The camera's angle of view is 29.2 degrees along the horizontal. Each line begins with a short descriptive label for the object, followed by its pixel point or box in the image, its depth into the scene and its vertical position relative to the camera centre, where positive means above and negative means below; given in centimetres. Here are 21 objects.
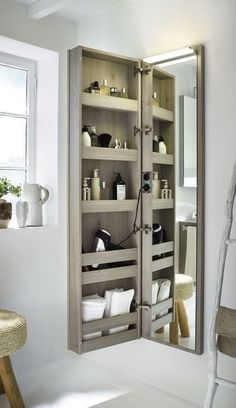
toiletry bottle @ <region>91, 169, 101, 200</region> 271 +6
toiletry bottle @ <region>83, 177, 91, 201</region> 267 +3
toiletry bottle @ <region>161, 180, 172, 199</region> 263 +3
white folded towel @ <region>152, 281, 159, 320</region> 271 -57
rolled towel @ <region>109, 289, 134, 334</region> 272 -64
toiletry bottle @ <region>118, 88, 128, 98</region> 277 +63
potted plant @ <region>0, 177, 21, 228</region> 276 -5
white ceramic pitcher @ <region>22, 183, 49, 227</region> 295 -3
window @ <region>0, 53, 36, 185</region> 299 +53
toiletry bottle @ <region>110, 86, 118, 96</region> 275 +64
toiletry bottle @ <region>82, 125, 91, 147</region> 265 +35
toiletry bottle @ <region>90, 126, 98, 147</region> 272 +36
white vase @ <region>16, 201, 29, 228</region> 288 -10
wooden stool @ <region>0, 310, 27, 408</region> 225 -75
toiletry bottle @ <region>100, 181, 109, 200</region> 279 +3
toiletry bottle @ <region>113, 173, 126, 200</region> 278 +5
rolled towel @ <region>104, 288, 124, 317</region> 274 -63
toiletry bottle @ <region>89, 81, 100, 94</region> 269 +65
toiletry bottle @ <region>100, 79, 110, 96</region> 274 +65
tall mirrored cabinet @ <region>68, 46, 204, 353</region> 262 -4
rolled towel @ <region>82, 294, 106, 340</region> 265 -67
